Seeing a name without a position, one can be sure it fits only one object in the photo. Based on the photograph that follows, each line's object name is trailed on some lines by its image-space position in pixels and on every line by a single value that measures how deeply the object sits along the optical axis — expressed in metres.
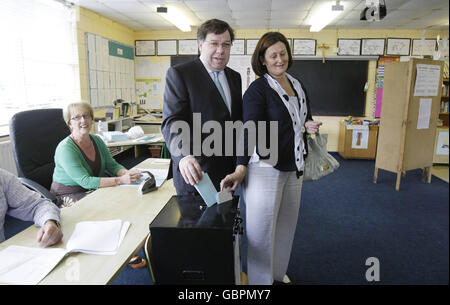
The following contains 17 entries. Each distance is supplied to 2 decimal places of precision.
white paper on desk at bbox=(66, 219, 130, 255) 1.08
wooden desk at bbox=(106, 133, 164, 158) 3.36
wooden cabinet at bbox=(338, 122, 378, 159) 5.50
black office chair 1.94
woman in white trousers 1.38
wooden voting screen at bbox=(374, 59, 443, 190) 3.54
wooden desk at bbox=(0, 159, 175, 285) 0.95
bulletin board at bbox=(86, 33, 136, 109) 4.68
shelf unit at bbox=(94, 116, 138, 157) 4.82
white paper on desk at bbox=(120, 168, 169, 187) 1.86
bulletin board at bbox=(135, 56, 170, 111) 6.17
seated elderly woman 1.84
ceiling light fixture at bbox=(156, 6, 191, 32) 4.01
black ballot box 0.91
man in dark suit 1.24
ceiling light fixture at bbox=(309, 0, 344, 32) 3.94
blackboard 5.84
